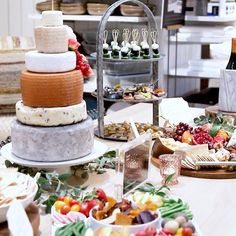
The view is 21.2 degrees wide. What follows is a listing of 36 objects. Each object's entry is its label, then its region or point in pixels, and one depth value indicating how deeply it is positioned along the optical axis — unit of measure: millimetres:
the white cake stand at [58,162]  1926
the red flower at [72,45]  2132
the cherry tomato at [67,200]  1641
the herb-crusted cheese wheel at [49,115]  1934
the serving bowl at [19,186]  1581
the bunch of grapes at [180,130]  2338
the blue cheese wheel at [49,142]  1930
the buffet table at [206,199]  1711
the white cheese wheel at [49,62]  1945
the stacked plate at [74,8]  4438
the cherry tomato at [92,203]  1599
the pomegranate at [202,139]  2263
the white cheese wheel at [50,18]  1950
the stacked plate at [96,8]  4349
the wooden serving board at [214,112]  2728
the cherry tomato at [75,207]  1597
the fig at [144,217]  1496
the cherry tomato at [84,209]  1588
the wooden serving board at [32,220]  1581
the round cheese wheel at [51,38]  1940
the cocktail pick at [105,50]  2612
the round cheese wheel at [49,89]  1932
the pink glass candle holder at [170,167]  2013
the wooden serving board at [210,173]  2087
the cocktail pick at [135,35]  2767
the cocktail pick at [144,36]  2716
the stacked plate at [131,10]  4157
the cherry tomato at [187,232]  1487
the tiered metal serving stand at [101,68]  2372
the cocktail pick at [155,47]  2662
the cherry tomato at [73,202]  1635
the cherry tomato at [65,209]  1605
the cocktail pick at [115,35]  2627
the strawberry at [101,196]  1615
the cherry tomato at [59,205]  1621
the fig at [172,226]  1492
